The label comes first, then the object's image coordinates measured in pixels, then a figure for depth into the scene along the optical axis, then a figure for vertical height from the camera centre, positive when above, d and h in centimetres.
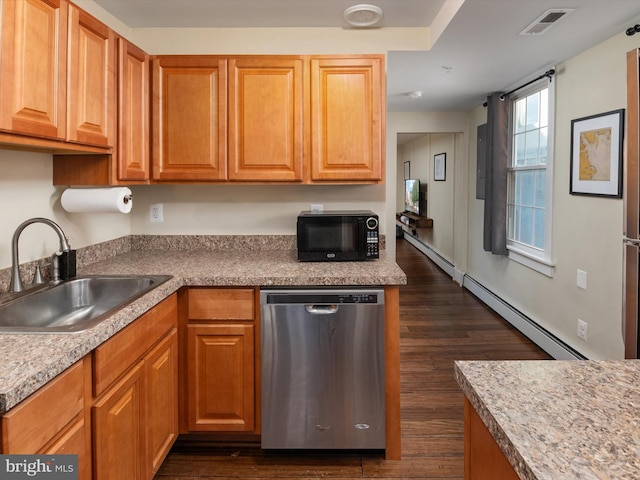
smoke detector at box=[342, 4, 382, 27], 253 +119
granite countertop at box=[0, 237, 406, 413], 116 -24
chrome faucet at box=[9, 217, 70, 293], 179 -9
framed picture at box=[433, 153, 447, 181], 708 +95
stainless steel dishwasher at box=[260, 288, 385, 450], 215 -66
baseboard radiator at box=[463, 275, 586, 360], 338 -86
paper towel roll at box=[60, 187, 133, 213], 216 +12
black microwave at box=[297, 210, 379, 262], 246 -6
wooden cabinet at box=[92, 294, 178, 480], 147 -63
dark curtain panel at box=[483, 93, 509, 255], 448 +55
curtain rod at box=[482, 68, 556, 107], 354 +121
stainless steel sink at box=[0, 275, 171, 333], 170 -31
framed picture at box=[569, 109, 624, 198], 280 +47
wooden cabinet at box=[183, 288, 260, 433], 219 -63
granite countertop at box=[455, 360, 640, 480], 67 -33
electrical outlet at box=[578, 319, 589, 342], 318 -71
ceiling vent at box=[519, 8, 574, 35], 246 +115
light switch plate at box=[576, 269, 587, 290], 321 -37
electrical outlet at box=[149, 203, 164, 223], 296 +9
